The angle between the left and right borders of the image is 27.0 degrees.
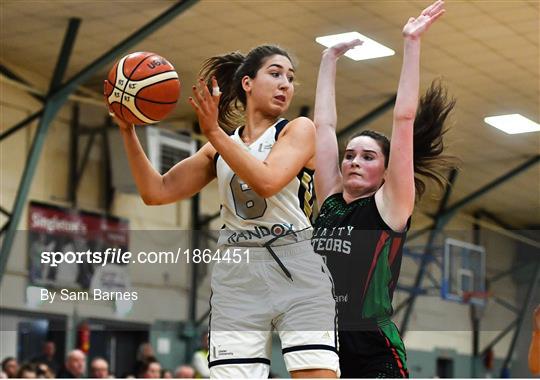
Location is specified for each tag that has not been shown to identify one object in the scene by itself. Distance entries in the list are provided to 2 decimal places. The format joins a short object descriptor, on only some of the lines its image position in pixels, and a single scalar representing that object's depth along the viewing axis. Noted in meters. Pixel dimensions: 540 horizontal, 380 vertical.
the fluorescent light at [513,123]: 20.44
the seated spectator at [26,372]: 11.60
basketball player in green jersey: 4.52
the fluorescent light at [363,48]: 15.70
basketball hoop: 25.50
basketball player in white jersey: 4.23
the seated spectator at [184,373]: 15.18
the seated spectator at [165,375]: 14.62
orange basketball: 4.80
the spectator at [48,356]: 15.45
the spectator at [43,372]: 12.23
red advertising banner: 16.23
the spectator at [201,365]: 15.95
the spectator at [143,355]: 14.28
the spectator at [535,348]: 5.19
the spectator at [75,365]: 12.98
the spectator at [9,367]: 12.73
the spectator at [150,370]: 13.66
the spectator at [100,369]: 13.00
